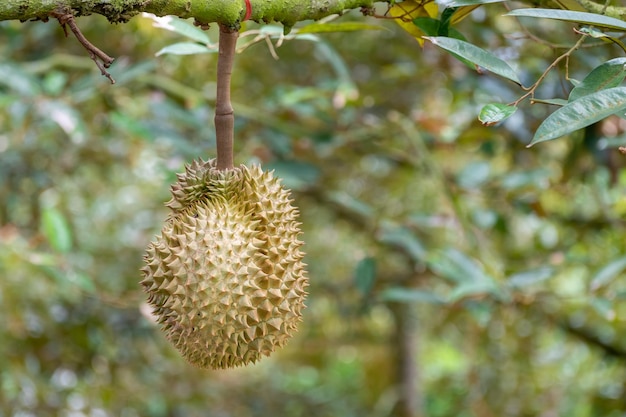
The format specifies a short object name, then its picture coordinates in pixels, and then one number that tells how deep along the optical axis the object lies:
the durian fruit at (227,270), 2.02
